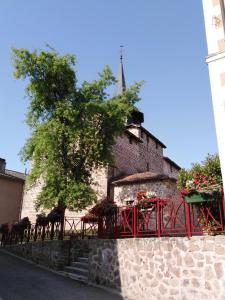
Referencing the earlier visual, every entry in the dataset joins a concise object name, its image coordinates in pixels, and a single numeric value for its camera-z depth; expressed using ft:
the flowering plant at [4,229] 59.26
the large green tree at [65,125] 51.24
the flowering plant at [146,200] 27.06
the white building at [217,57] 20.70
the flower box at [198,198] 21.58
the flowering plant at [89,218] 38.52
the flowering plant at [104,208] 31.83
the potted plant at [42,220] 45.13
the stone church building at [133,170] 61.21
